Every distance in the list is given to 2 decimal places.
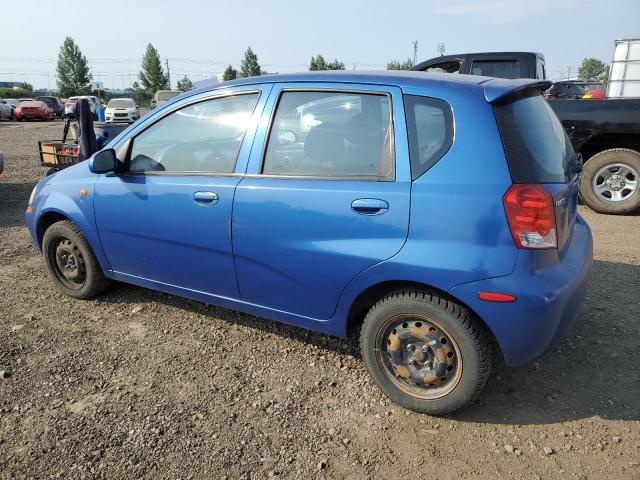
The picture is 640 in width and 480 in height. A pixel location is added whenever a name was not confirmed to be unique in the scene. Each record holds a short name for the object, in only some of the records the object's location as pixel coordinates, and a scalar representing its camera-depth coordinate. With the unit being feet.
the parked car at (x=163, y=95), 103.91
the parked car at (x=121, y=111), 92.63
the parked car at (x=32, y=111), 107.45
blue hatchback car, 7.62
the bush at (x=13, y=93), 186.09
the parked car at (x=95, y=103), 102.35
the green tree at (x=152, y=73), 219.20
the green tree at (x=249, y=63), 242.39
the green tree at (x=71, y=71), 208.33
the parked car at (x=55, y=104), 119.75
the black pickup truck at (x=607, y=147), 20.38
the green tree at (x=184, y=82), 254.47
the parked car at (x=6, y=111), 107.64
